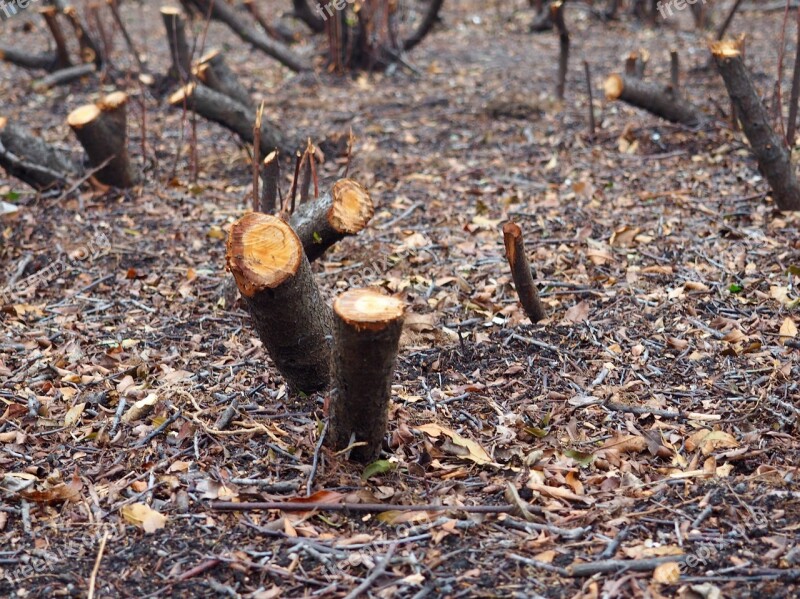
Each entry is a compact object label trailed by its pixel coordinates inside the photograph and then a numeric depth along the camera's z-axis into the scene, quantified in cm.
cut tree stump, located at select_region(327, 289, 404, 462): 238
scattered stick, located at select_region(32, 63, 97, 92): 845
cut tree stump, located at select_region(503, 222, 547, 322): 340
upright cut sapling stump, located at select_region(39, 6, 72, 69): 831
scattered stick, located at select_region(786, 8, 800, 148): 512
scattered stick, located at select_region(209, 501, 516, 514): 249
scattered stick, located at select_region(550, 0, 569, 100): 751
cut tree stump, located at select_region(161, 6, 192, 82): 717
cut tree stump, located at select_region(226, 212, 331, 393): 276
